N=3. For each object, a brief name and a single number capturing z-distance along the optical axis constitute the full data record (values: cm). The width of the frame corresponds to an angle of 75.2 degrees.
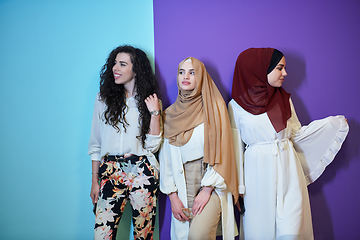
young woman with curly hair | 165
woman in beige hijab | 160
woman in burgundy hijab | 164
